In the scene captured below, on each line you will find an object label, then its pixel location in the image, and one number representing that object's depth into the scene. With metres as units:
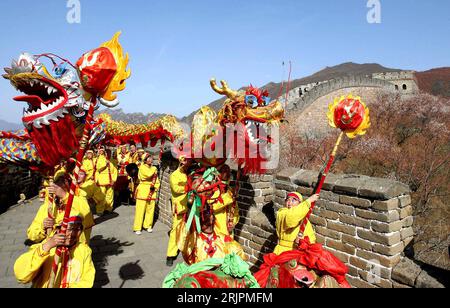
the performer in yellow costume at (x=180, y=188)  4.25
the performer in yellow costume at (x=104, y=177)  8.37
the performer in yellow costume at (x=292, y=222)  3.14
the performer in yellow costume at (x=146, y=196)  7.30
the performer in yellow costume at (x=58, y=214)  2.94
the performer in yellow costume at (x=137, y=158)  9.36
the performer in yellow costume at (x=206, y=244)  3.55
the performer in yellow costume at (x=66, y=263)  2.48
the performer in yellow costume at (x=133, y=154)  11.25
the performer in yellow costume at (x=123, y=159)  10.74
